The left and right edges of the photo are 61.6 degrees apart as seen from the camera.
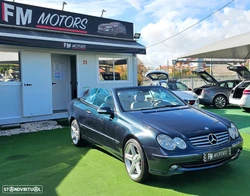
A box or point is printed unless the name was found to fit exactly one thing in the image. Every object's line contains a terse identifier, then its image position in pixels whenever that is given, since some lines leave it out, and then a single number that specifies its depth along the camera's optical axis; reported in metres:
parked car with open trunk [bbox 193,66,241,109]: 9.65
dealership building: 6.61
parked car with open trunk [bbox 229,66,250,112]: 7.91
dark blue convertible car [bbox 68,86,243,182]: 2.74
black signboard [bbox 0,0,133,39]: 6.57
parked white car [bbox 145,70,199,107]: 7.77
